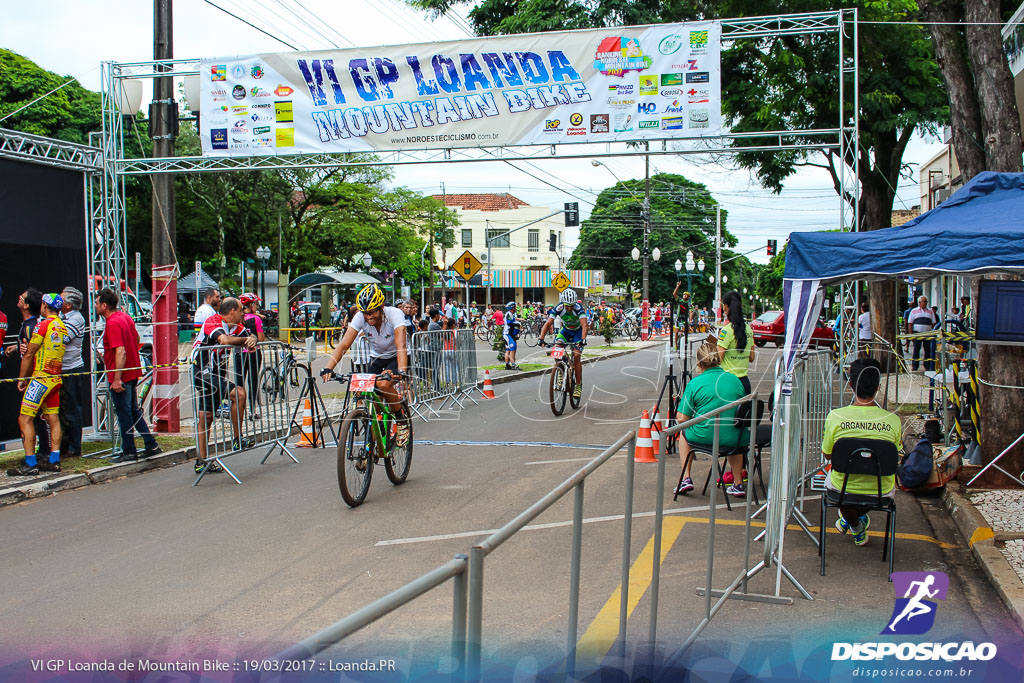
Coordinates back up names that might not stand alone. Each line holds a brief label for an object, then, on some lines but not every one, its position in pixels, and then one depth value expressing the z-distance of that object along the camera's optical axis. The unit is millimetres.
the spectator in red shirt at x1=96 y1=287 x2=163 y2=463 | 9461
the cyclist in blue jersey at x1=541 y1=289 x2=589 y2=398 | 13477
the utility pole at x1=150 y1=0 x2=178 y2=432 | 11711
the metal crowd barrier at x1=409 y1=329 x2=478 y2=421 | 13547
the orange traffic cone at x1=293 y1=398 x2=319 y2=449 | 10843
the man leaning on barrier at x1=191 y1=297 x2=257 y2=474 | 8828
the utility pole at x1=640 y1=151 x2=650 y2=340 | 39444
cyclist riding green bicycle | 7980
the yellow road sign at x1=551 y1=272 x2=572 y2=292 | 27188
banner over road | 12562
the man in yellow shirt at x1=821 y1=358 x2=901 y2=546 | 6070
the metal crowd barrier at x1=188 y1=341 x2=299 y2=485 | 8852
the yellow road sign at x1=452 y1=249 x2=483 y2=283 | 22594
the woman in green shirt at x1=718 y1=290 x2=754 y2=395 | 8680
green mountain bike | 7203
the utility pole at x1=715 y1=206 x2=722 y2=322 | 47512
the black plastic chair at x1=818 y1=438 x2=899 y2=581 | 5821
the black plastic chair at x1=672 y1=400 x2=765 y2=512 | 7098
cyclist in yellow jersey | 8766
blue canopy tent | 6297
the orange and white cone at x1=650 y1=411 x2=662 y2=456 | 9739
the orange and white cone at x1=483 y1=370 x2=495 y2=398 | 16422
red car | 35594
